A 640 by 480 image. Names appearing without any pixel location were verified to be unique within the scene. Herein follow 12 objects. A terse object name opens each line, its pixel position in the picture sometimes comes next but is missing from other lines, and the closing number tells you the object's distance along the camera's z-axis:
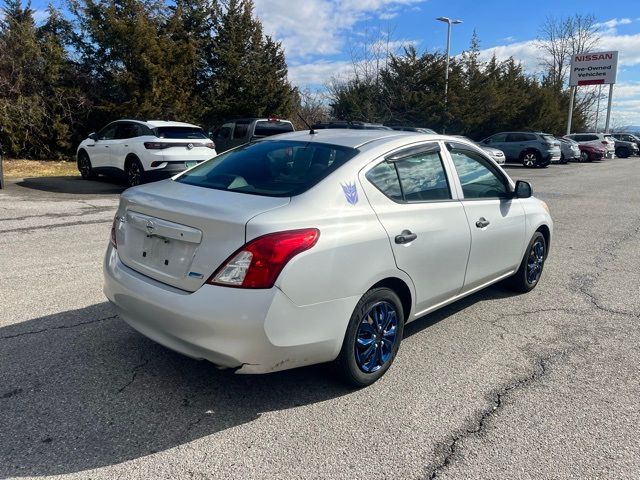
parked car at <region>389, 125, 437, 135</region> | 17.60
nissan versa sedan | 2.88
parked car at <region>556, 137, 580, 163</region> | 29.98
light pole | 32.31
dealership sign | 44.75
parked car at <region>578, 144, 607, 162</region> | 33.69
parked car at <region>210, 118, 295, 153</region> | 15.79
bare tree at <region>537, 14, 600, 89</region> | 56.38
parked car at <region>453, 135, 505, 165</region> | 22.30
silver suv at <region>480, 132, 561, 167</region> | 25.80
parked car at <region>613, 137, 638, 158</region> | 41.44
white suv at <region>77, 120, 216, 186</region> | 11.56
